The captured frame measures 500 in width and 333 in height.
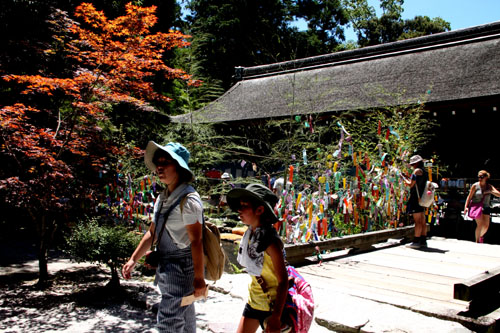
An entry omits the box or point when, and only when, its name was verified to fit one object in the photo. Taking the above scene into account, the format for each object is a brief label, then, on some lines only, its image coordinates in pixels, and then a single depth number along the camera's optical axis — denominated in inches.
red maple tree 207.3
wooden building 385.4
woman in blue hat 100.6
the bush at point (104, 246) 214.1
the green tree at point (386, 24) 1293.1
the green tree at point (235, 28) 1075.9
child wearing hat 94.8
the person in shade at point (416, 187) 289.0
